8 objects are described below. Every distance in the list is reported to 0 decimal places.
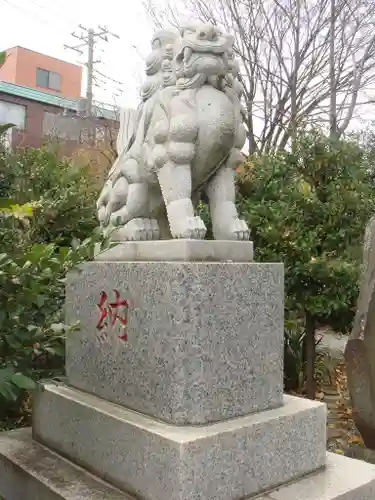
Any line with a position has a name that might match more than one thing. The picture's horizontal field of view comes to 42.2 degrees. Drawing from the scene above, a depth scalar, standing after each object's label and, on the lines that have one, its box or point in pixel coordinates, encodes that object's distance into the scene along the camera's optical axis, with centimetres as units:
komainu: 225
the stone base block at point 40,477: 208
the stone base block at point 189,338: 197
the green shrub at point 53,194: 543
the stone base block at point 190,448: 184
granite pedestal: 195
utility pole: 1354
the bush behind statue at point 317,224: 469
